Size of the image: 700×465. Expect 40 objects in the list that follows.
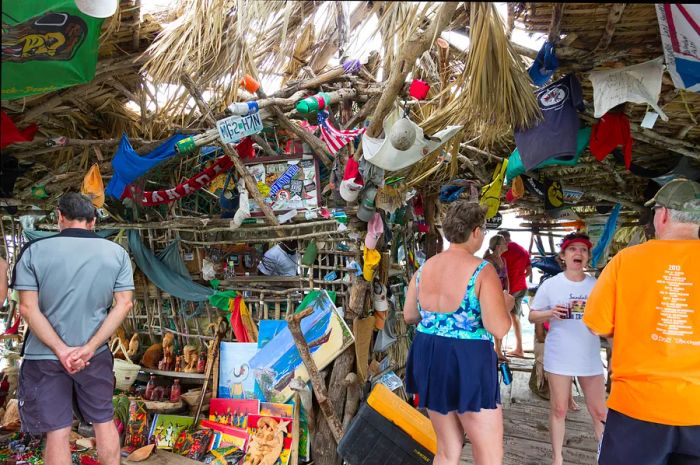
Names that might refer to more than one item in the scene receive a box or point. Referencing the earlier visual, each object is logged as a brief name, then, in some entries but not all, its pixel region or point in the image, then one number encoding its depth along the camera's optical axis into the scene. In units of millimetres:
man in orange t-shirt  1975
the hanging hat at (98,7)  2326
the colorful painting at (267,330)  4793
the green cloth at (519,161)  3619
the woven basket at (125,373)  5273
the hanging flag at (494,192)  4941
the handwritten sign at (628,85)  2744
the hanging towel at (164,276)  5512
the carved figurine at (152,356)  5801
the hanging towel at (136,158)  4254
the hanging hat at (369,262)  4039
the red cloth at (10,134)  2972
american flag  3904
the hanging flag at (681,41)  2117
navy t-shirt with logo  3160
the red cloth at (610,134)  3432
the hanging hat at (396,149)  3205
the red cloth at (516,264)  6602
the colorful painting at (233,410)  4621
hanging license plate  3713
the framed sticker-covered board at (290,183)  4645
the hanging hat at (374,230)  3971
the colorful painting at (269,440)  4219
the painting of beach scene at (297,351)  4297
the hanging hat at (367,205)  3746
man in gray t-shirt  2658
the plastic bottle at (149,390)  5314
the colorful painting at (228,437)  4461
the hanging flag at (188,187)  4875
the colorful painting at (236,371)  4871
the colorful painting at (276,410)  4441
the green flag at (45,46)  2396
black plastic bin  3098
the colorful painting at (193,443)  4430
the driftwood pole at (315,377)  3990
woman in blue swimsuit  2420
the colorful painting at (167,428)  4602
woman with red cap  3197
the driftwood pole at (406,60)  2320
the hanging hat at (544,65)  2797
